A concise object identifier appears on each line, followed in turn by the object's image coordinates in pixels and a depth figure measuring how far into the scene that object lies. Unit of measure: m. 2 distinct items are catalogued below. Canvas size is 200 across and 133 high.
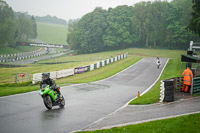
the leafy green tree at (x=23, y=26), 127.75
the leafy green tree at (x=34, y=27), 151.56
